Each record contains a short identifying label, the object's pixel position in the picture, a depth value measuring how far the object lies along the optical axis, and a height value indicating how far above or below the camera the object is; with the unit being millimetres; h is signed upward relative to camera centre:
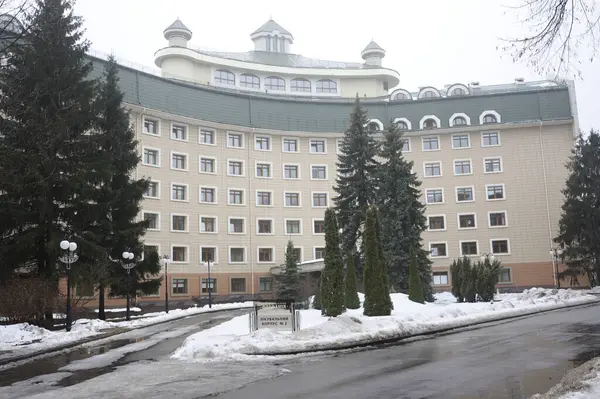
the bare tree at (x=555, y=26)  8188 +3495
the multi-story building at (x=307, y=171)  50781 +9950
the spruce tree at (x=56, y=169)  23750 +5091
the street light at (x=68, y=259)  21364 +1060
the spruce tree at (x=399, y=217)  35812 +3556
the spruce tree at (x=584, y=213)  44688 +4166
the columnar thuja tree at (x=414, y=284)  28453 -602
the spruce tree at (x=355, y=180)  37594 +6334
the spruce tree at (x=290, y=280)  44688 -210
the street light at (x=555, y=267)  50094 -56
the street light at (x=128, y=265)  28297 +954
